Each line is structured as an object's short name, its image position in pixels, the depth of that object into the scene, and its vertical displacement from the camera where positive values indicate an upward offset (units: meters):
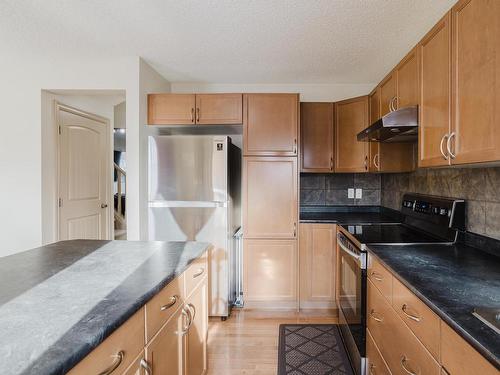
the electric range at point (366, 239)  1.68 -0.36
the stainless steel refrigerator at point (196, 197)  2.45 -0.12
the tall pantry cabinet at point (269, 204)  2.61 -0.19
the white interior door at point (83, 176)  2.93 +0.10
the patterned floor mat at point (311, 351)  1.85 -1.24
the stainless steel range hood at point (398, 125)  1.66 +0.38
